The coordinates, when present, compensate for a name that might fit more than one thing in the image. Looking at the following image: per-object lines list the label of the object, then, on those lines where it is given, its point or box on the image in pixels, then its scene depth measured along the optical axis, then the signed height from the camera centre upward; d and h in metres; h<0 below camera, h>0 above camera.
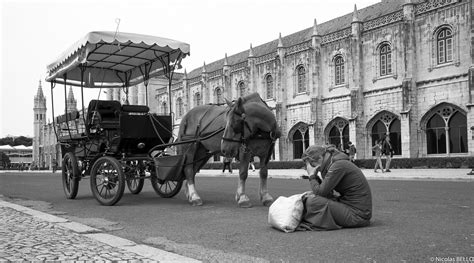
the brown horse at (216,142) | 7.50 +0.00
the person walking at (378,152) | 21.37 -0.60
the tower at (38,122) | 98.31 +5.47
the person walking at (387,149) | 21.35 -0.46
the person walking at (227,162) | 26.35 -1.22
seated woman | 5.23 -0.68
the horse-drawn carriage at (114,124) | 8.83 +0.45
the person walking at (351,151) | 26.06 -0.65
